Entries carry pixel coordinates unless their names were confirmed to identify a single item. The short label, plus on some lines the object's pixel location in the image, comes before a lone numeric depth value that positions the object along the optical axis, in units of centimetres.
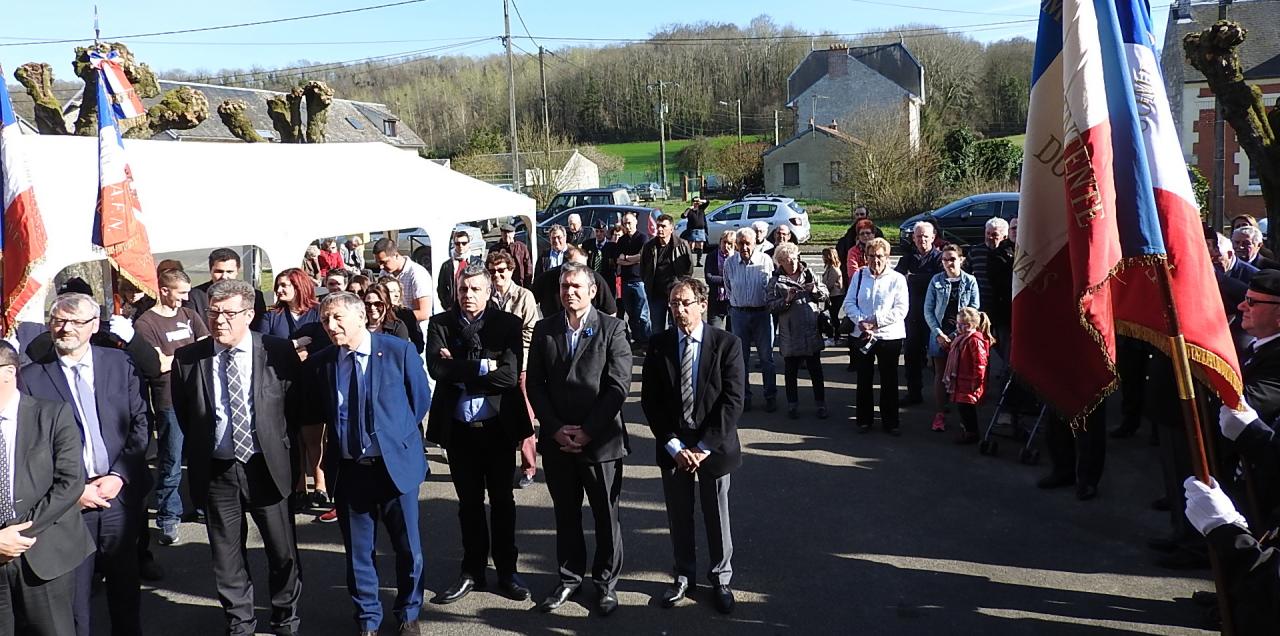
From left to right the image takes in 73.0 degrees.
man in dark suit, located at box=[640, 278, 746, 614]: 484
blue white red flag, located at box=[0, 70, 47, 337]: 531
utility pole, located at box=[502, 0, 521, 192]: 3106
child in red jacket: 742
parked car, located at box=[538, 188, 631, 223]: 2873
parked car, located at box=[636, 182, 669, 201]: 5409
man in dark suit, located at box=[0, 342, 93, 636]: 367
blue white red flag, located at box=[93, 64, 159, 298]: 609
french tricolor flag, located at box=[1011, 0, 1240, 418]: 328
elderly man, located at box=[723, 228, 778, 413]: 875
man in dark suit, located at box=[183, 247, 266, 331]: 662
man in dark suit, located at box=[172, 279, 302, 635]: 447
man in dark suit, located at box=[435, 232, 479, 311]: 953
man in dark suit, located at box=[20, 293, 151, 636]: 431
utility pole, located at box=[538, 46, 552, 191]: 3755
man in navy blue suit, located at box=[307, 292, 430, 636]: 451
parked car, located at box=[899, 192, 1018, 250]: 2092
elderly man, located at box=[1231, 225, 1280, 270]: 809
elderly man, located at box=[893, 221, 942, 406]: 859
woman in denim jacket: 782
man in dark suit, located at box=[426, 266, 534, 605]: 505
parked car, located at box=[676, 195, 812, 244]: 2578
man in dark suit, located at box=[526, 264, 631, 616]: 482
